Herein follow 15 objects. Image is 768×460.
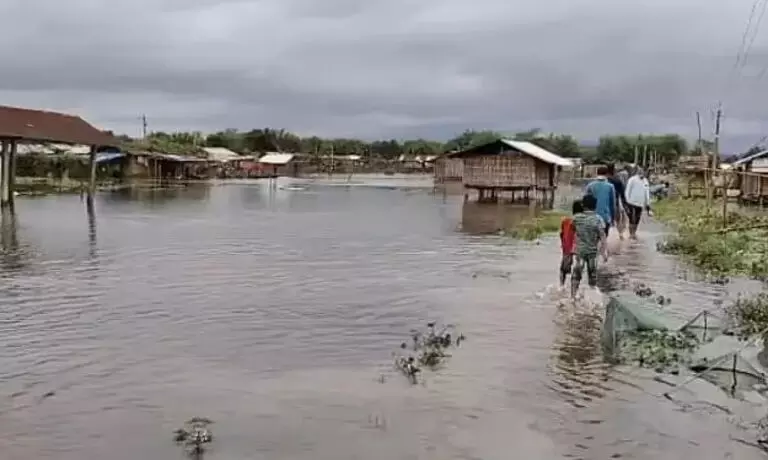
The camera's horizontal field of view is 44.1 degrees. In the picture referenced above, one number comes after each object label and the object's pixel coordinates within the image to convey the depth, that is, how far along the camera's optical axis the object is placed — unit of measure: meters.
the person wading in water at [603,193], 15.73
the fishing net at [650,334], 9.09
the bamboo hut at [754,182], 34.47
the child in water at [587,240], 12.34
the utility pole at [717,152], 21.14
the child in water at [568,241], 12.66
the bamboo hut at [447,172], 71.62
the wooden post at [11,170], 36.22
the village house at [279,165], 90.69
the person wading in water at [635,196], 20.27
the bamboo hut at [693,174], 39.97
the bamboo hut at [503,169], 45.75
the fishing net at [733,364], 8.25
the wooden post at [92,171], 43.34
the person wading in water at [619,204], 18.63
